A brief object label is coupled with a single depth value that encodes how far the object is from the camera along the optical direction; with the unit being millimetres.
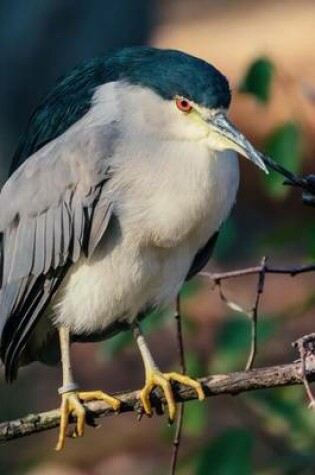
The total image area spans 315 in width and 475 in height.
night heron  6637
